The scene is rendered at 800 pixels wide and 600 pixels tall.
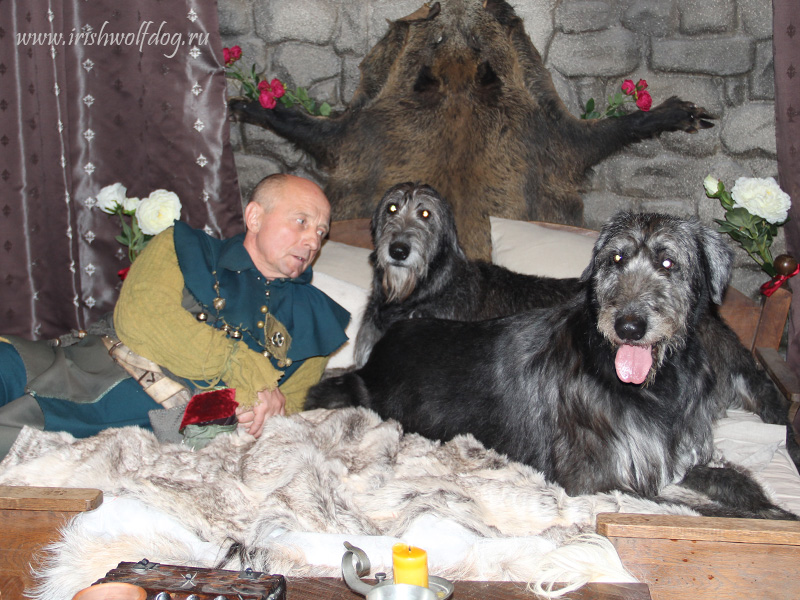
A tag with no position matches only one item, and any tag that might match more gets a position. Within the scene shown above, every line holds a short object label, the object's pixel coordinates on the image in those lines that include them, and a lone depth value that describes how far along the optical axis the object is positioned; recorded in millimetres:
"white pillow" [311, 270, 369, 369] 3396
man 2521
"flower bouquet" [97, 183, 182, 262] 3729
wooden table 1572
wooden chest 1440
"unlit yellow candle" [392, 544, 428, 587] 1411
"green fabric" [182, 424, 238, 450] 2451
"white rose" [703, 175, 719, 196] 3646
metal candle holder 1396
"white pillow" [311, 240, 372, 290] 3637
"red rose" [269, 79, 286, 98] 4105
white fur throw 1752
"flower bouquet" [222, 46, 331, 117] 4113
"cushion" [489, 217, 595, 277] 3553
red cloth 2418
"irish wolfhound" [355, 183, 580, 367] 3178
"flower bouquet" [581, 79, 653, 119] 3861
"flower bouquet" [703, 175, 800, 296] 3475
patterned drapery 4059
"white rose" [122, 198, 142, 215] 3918
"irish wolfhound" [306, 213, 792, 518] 2084
